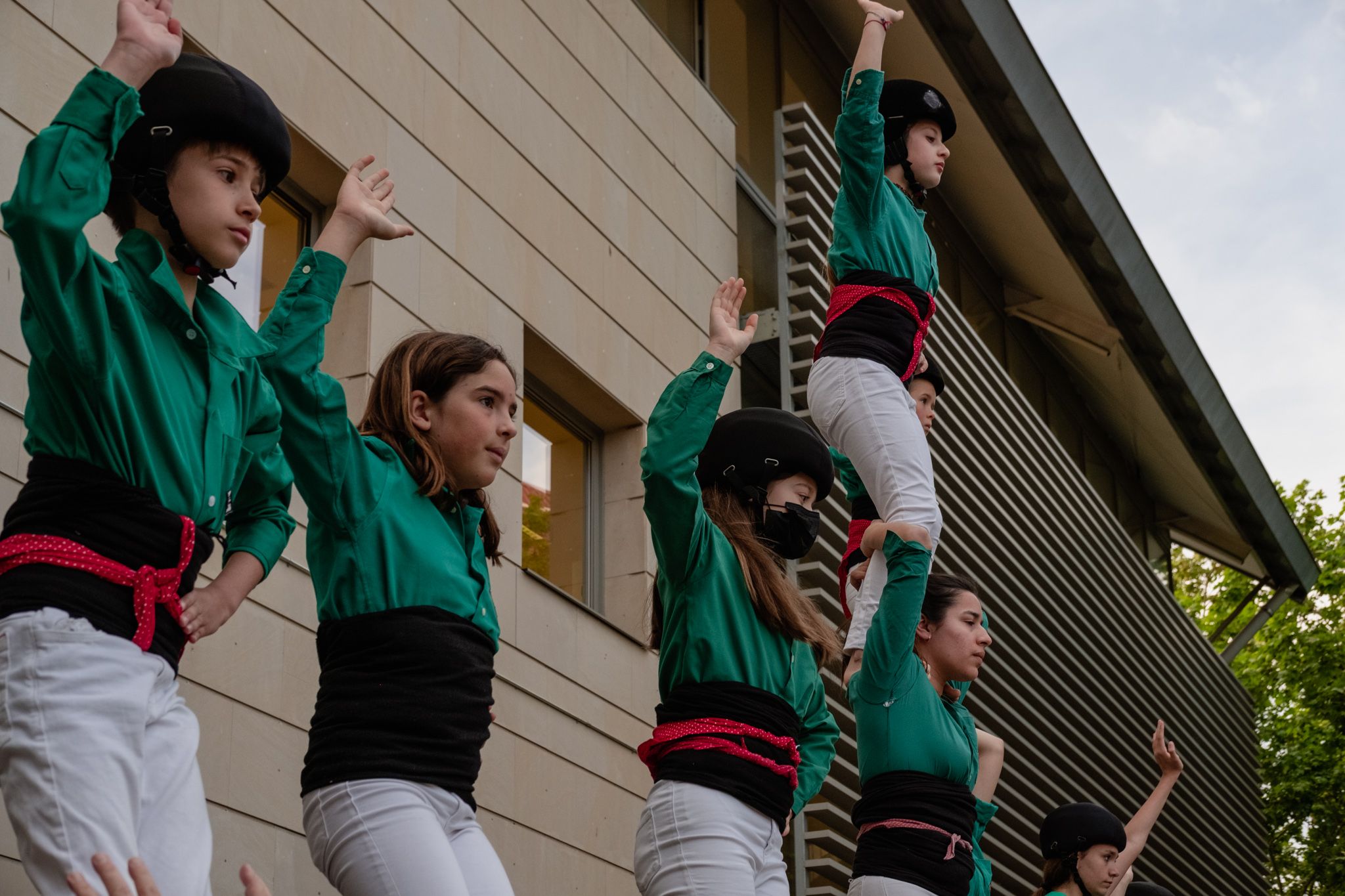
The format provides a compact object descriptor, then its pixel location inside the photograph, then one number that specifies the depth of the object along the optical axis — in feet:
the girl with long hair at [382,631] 10.78
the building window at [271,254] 20.57
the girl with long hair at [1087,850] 21.07
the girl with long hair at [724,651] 13.04
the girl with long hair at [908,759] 15.33
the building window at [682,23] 32.91
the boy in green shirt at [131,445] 8.86
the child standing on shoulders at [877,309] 16.71
